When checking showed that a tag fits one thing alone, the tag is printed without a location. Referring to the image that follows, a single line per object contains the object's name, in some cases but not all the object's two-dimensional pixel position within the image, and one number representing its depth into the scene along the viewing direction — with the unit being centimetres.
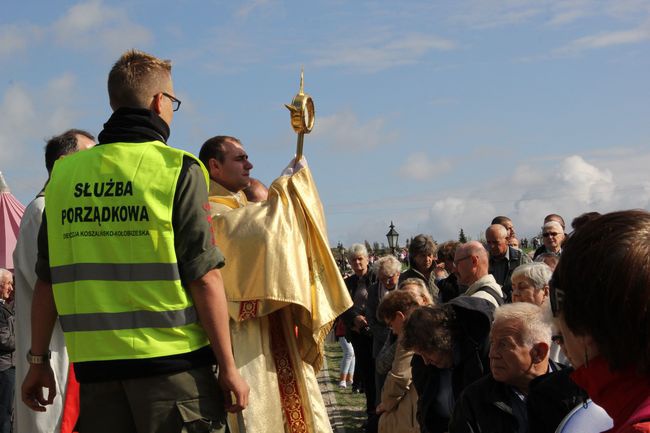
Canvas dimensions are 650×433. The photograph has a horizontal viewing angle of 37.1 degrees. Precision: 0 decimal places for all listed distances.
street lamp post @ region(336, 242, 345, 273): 3510
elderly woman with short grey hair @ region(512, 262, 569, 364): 582
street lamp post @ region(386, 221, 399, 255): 2177
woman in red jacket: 173
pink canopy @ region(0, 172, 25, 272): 912
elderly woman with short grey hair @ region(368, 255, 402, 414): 991
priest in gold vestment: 531
